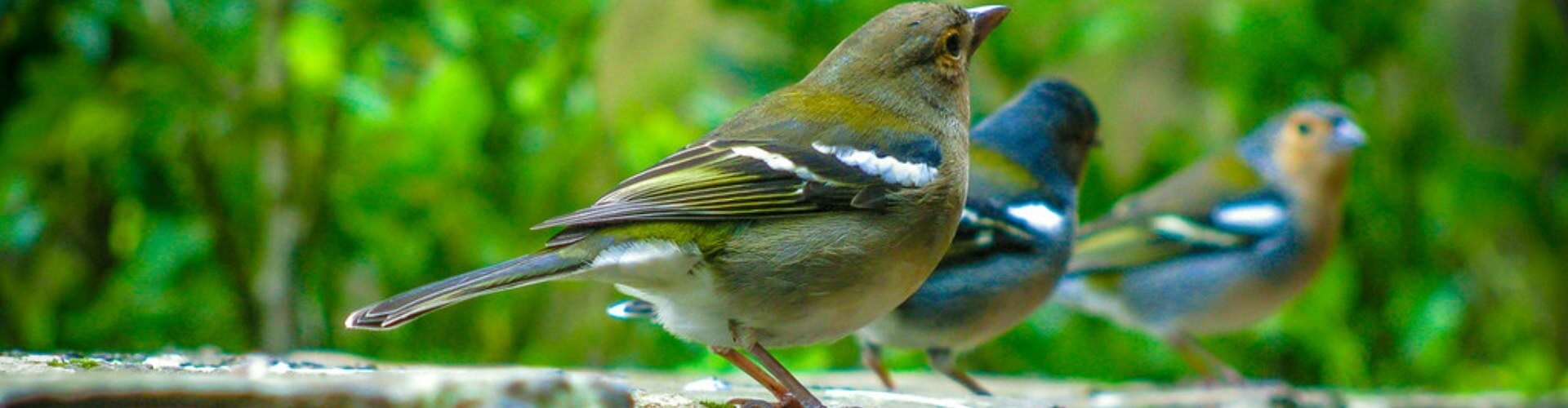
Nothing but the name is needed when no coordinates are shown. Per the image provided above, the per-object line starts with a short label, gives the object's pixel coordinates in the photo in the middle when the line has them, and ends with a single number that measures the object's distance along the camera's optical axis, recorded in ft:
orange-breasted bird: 31.89
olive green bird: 16.07
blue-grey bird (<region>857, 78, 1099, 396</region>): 22.77
